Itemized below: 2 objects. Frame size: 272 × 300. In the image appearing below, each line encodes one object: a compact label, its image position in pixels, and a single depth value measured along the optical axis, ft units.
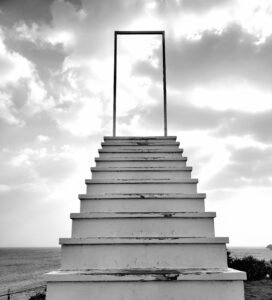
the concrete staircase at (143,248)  6.48
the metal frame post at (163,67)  16.93
